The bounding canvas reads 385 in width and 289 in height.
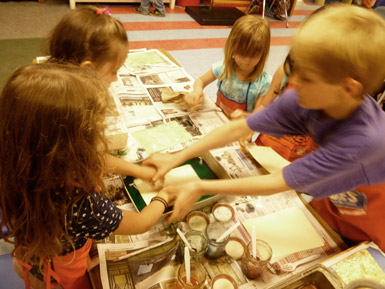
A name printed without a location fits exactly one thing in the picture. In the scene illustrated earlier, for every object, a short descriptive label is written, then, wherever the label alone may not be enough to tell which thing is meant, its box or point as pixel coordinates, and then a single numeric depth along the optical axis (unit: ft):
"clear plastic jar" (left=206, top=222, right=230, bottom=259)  2.72
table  2.71
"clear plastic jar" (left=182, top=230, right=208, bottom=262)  2.65
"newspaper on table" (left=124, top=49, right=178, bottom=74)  5.54
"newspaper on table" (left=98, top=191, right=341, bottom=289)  2.57
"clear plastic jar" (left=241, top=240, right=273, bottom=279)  2.63
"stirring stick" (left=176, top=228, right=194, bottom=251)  2.64
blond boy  2.26
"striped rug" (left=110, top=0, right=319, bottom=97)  10.80
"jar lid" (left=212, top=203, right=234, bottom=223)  3.13
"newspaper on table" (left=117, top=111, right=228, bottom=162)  3.81
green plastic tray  3.22
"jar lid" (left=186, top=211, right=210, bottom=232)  3.06
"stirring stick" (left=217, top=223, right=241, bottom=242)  2.73
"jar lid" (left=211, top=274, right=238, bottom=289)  2.58
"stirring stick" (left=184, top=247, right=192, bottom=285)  2.46
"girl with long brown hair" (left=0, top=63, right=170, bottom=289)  2.02
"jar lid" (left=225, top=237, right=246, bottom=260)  2.90
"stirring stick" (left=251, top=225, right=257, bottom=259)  2.71
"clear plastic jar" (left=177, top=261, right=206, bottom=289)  2.43
